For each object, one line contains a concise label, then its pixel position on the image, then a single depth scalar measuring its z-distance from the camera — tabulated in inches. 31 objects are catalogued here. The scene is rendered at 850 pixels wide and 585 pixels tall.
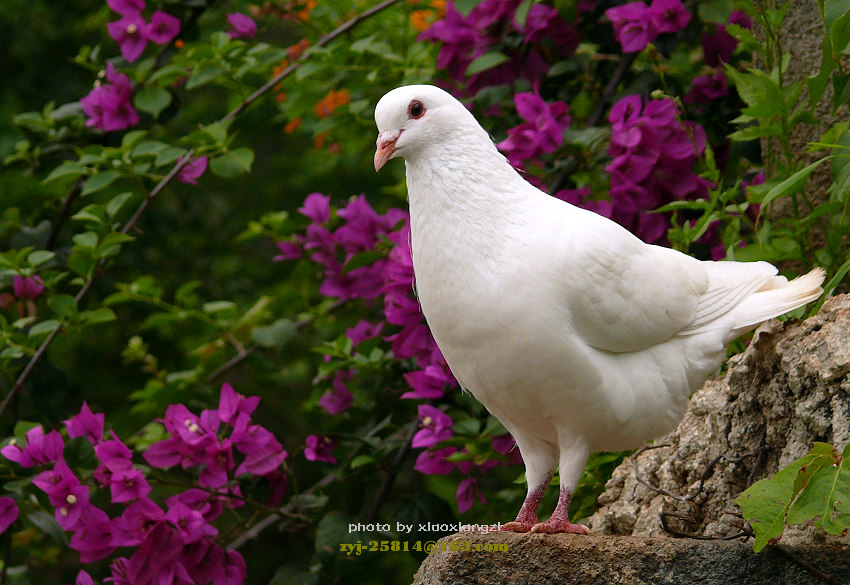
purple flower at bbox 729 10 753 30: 287.4
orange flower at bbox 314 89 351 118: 403.1
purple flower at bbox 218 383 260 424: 252.8
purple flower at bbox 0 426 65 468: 251.8
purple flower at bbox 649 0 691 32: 273.3
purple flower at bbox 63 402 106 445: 257.8
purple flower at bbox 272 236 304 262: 324.3
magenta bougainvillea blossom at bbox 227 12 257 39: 337.1
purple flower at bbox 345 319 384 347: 303.3
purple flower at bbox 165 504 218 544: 243.8
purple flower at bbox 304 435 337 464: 278.1
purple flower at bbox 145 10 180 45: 322.0
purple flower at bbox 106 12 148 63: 318.3
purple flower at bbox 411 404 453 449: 254.5
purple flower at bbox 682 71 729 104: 293.0
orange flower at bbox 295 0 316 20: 356.7
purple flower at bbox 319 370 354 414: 307.0
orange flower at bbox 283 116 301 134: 378.3
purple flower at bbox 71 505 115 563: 243.9
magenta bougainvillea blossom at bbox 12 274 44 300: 294.0
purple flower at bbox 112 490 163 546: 240.5
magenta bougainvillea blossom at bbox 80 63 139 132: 312.2
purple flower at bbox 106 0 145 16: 313.9
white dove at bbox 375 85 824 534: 188.2
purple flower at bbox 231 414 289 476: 254.7
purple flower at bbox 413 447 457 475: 262.2
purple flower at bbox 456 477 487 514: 260.8
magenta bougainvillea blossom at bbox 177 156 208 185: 298.8
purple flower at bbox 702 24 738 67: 294.0
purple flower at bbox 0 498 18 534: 260.8
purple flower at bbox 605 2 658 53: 273.4
